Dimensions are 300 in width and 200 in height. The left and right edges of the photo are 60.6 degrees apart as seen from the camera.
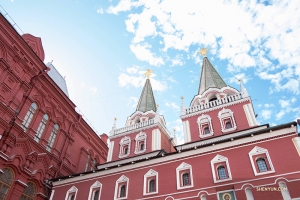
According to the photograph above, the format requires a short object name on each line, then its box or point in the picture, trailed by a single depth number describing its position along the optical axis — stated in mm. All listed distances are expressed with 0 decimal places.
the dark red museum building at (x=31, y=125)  19531
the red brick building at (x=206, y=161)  14914
